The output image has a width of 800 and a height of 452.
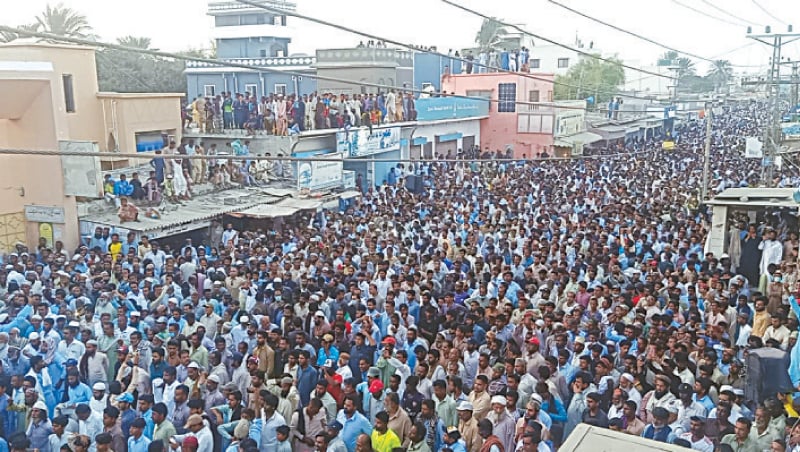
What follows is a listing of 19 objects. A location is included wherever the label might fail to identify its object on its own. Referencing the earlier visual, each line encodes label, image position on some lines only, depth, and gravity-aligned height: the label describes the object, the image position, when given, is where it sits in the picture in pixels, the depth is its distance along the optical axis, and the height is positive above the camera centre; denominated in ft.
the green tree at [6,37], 78.28 +6.51
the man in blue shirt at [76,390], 21.38 -8.03
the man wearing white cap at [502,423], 18.89 -7.96
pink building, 94.38 -2.23
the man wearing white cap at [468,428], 18.78 -8.11
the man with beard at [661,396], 19.40 -7.51
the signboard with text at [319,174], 52.44 -5.31
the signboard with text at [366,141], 63.98 -3.75
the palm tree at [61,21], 92.84 +9.53
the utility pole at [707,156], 48.32 -3.85
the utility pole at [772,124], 57.41 -2.35
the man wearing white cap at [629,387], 20.24 -7.61
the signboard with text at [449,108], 79.46 -1.21
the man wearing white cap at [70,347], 24.27 -7.73
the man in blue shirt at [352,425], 19.17 -8.10
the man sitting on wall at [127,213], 42.55 -6.20
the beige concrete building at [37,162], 42.27 -3.48
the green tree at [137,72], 103.65 +3.86
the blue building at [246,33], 151.53 +12.97
